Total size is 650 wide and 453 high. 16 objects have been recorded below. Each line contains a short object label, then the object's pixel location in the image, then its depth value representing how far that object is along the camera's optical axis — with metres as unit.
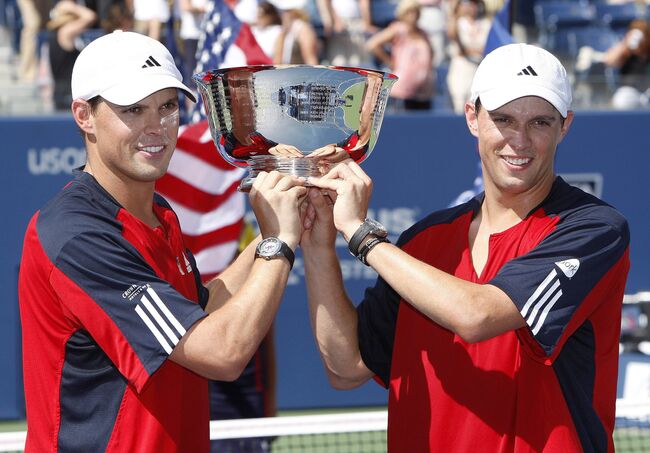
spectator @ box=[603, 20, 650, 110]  19.67
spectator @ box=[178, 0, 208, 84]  18.97
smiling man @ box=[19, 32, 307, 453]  6.46
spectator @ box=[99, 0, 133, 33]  19.14
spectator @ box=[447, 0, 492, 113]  20.22
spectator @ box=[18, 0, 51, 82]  19.59
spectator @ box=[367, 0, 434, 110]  19.72
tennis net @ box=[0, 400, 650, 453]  10.25
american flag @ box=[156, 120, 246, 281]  13.43
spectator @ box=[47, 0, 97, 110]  18.61
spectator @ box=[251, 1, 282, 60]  19.77
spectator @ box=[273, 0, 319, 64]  19.95
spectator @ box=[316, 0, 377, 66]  21.23
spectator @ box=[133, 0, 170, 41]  18.05
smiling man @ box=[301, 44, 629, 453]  6.67
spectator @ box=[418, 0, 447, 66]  21.78
